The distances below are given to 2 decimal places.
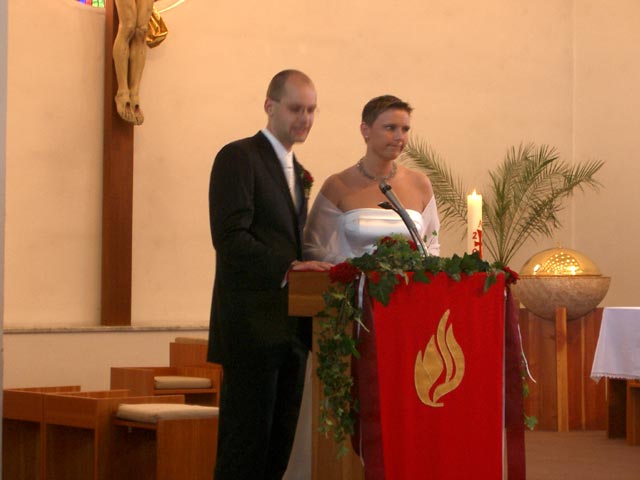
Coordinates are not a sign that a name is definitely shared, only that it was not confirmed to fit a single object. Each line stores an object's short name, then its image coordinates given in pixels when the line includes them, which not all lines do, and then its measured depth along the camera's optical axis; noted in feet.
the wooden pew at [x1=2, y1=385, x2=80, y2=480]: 25.89
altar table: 33.48
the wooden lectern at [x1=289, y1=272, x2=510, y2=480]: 16.08
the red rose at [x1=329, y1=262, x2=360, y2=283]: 15.82
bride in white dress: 19.38
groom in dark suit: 17.58
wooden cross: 37.65
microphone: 16.22
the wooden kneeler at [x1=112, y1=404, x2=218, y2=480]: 22.82
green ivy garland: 15.72
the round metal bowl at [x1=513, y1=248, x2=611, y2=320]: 38.49
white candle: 21.28
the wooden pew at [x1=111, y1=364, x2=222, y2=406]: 30.43
